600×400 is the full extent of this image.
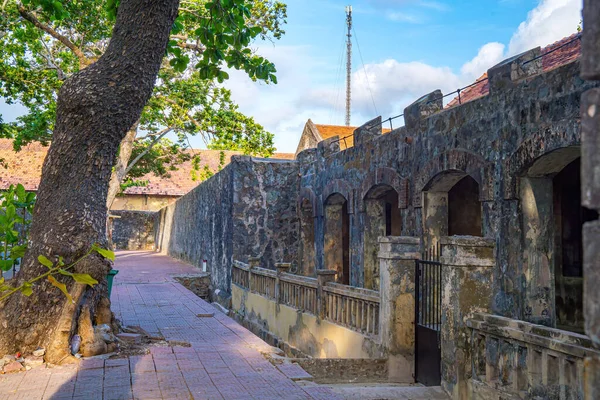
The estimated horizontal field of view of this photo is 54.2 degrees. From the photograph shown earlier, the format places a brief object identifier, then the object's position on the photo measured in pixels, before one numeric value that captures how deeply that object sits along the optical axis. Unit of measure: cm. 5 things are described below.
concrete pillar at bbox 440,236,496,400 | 530
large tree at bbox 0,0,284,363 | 634
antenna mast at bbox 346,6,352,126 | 3906
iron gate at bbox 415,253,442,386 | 636
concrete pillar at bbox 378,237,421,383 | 683
